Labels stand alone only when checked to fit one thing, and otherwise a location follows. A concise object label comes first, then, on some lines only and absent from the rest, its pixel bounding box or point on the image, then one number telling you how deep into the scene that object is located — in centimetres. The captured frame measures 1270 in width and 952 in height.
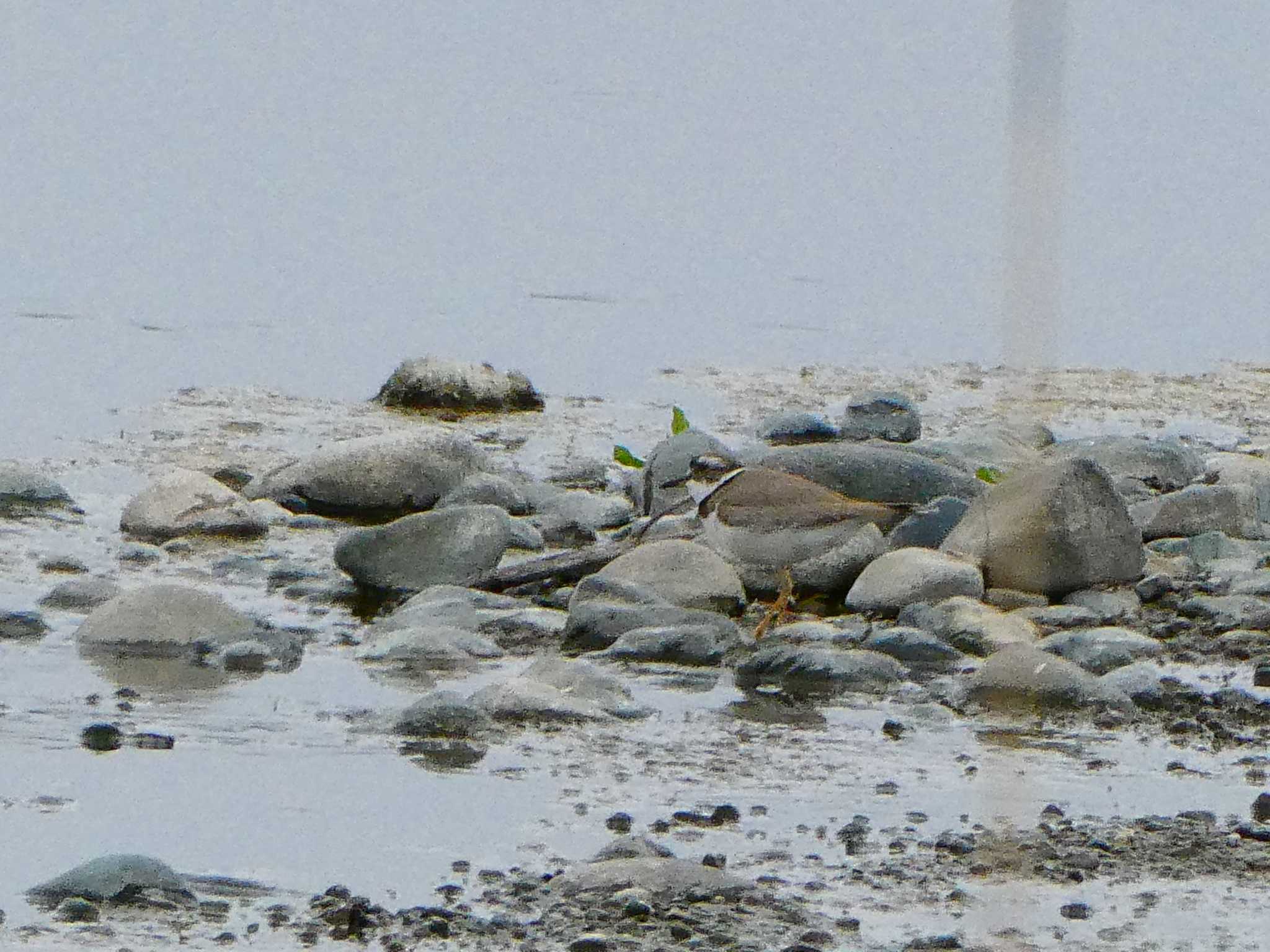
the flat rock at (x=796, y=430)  1937
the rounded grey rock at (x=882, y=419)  1989
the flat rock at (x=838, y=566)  1385
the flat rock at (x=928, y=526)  1445
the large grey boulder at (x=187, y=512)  1540
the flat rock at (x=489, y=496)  1658
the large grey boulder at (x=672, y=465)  1631
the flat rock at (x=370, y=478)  1677
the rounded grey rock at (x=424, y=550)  1400
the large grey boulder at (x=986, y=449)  1720
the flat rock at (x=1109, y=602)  1339
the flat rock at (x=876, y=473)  1542
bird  1373
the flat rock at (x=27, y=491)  1616
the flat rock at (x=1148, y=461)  1802
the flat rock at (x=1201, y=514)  1577
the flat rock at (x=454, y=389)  2167
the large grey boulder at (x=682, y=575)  1341
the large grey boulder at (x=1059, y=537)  1382
